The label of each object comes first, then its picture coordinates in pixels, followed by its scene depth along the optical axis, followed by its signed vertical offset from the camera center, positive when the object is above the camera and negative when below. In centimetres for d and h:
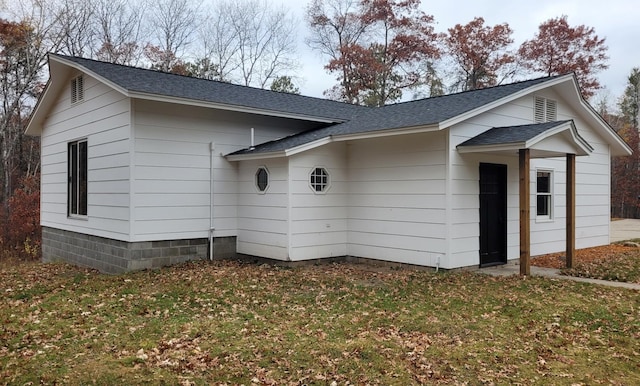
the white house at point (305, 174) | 855 +30
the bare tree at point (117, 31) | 2283 +770
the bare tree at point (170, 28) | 2425 +834
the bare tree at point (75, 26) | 2123 +740
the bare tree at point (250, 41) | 2620 +815
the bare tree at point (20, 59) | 1992 +556
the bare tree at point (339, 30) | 2528 +867
